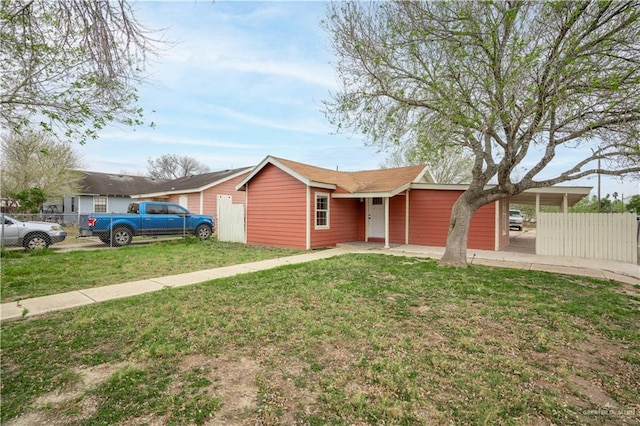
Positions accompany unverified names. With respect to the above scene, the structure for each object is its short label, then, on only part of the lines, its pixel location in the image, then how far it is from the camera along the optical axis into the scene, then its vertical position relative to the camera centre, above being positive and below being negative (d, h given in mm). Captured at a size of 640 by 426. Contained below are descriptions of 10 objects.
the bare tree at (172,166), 47219 +7091
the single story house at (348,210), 11977 +103
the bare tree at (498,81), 5793 +2904
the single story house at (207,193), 19812 +1288
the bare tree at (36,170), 19281 +2726
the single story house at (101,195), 23903 +1302
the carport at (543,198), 10773 +665
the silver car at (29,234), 10219 -785
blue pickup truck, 12183 -509
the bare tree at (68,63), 3588 +2186
